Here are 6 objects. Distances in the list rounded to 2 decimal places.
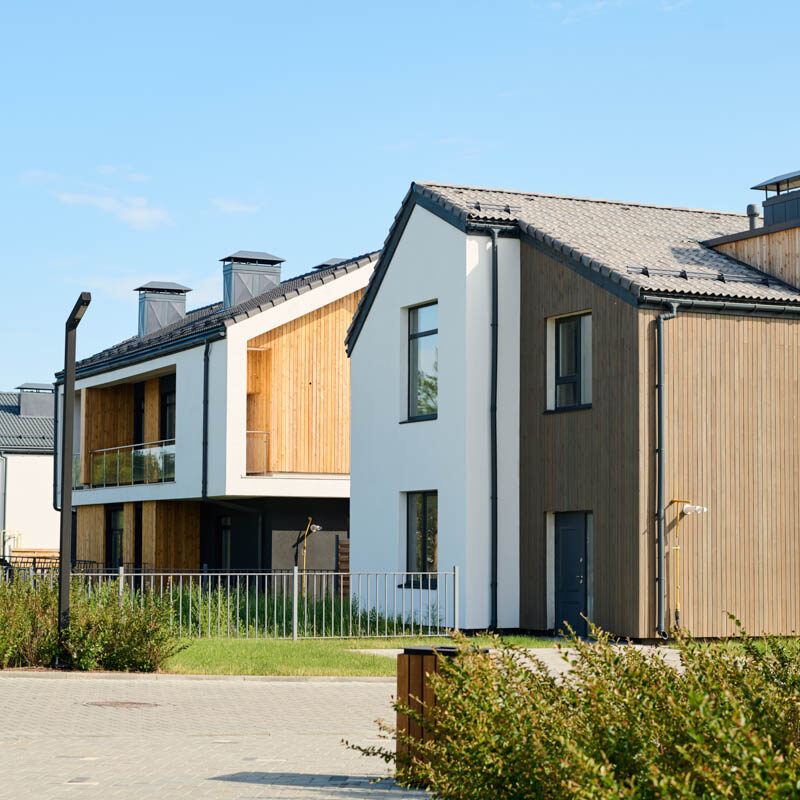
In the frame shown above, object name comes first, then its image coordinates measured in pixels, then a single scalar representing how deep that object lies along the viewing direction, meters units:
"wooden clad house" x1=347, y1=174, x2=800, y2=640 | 20.61
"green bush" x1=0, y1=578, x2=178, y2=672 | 16.50
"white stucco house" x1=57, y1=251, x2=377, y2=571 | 31.69
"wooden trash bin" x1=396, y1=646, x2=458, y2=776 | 8.95
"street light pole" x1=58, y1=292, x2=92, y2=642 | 16.28
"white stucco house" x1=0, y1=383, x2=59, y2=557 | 56.44
